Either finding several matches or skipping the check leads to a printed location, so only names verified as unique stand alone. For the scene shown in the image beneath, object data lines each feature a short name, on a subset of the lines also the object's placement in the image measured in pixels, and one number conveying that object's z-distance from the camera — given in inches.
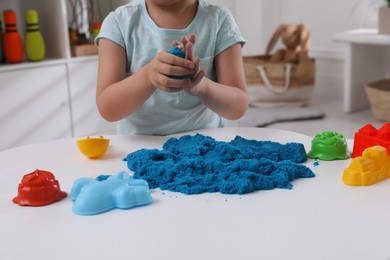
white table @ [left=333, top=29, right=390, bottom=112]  90.9
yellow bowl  32.4
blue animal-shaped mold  25.0
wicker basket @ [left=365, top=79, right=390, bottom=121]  85.8
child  39.9
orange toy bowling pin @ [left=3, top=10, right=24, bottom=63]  79.1
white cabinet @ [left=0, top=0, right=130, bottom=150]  78.3
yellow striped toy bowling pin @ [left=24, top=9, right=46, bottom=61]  81.0
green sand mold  31.5
